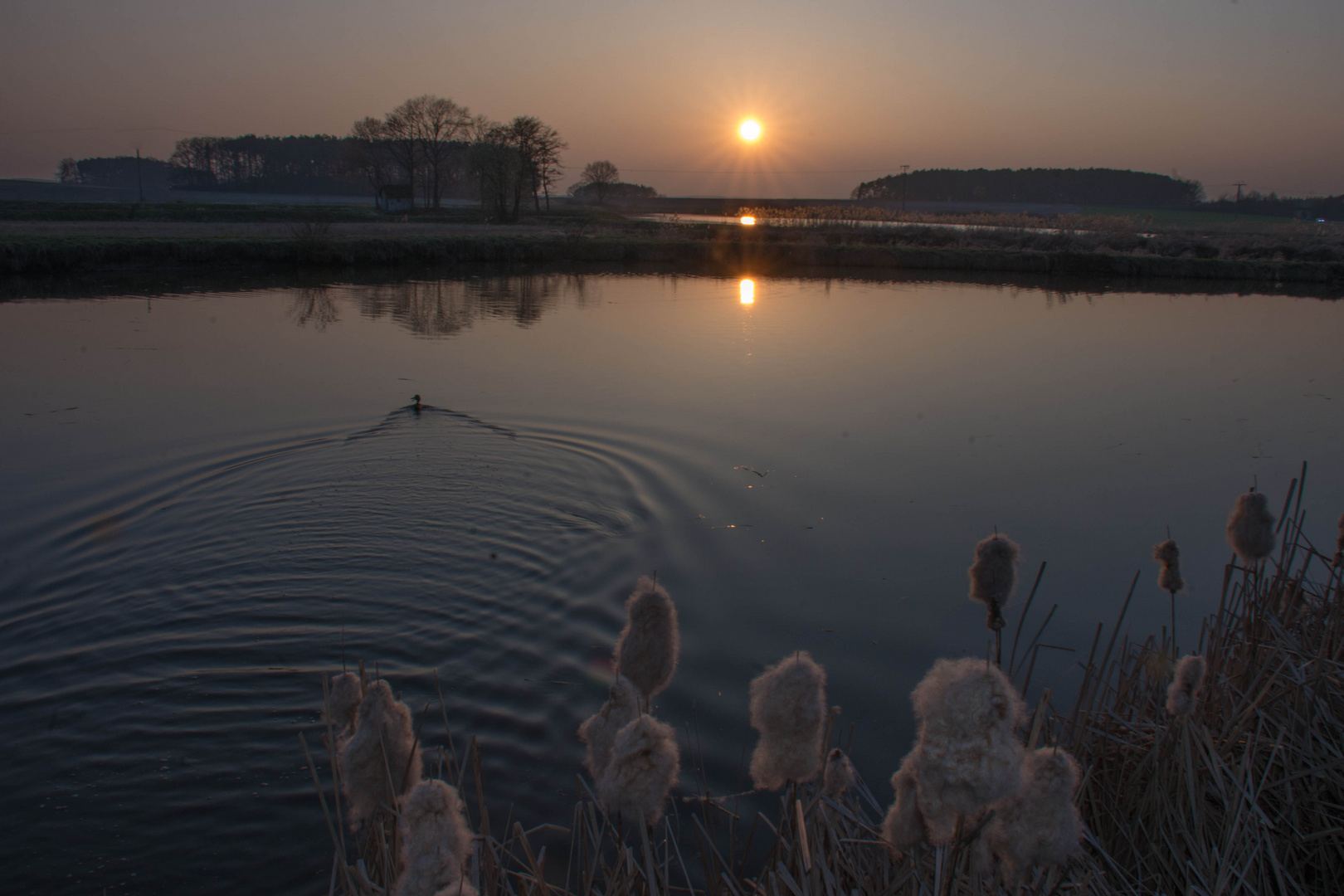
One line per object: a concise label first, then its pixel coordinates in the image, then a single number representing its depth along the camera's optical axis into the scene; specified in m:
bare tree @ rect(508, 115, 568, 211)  51.53
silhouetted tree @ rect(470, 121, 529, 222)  47.66
